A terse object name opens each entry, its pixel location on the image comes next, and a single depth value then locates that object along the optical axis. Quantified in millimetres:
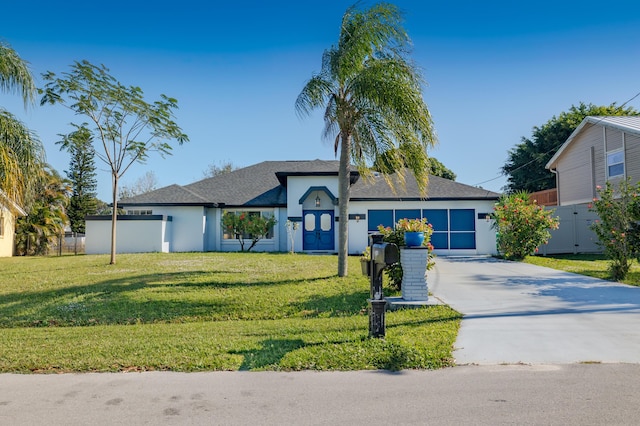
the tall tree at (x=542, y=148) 36344
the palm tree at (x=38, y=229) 24359
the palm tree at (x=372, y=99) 10898
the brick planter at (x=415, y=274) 8711
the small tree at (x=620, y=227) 11836
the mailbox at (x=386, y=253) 5863
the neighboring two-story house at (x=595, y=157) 18844
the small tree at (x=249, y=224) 21547
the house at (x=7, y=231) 22859
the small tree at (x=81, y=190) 37719
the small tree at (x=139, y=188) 50625
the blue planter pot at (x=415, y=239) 8953
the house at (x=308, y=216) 21078
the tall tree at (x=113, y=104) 14648
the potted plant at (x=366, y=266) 6297
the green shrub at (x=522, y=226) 17000
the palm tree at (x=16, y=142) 12289
